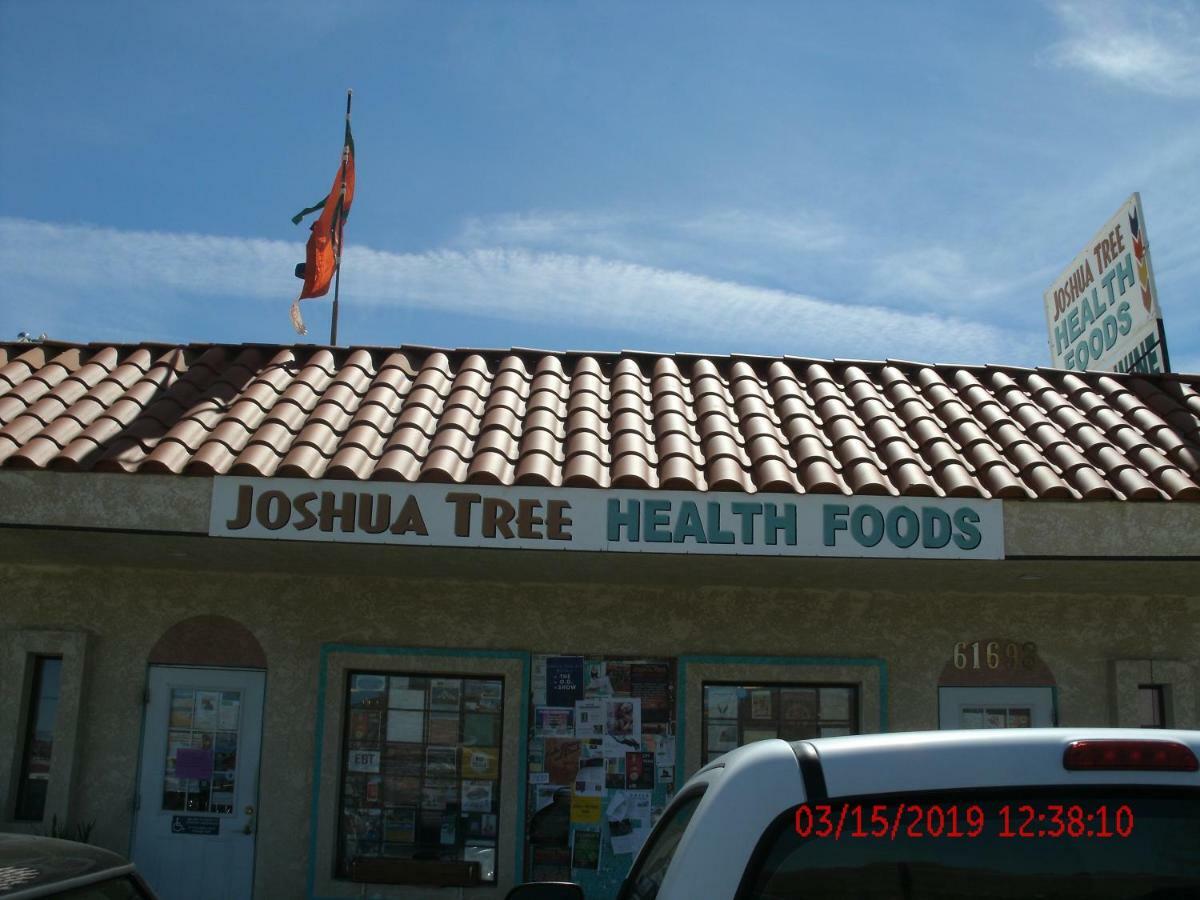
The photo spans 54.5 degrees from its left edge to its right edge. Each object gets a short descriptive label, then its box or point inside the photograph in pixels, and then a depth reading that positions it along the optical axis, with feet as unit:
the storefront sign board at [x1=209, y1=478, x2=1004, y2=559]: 22.97
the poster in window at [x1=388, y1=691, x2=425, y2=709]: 28.86
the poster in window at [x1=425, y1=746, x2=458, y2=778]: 28.63
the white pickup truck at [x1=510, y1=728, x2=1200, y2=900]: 7.52
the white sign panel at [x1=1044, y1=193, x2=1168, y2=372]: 37.88
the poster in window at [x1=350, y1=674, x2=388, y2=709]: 28.86
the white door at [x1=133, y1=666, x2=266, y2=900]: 28.09
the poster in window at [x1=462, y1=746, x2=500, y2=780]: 28.53
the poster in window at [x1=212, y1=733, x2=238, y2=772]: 28.58
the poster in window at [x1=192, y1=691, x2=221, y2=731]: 28.68
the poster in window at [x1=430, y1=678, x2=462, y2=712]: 28.89
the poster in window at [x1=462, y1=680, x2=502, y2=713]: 28.86
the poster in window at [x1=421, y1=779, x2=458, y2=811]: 28.50
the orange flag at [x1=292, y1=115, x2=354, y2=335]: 58.23
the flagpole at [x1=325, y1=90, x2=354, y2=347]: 56.03
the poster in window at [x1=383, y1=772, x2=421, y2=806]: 28.53
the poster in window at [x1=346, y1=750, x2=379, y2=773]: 28.58
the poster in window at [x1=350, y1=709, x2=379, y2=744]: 28.73
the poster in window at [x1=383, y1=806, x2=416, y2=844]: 28.32
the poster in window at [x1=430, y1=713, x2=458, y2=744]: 28.76
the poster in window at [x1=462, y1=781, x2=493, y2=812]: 28.37
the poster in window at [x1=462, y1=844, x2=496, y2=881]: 27.86
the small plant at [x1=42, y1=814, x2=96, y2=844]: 27.68
